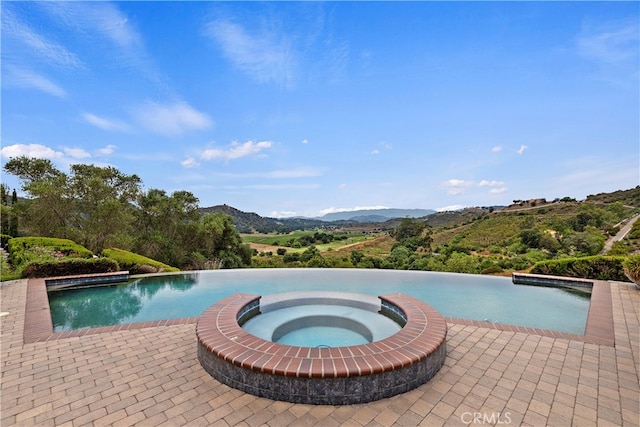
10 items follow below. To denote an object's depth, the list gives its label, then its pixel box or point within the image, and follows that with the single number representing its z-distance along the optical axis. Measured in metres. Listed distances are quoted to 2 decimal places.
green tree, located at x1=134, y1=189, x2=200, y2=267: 15.70
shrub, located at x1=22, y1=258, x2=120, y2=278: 8.55
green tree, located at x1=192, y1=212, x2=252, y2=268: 17.62
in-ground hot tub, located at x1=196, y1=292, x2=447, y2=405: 2.83
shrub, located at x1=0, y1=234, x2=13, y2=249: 14.15
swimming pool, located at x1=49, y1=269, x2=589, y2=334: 6.20
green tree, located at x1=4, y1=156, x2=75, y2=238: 12.91
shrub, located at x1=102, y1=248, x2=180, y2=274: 10.24
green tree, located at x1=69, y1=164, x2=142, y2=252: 13.48
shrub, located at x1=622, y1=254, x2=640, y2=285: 7.51
